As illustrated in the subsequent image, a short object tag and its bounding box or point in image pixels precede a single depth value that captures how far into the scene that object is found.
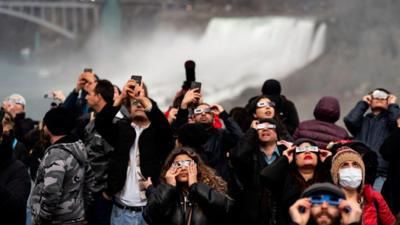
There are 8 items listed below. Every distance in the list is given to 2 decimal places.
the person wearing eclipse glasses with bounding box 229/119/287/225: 10.62
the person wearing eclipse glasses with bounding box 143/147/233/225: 9.79
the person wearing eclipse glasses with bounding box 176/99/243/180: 12.69
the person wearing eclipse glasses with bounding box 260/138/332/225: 10.00
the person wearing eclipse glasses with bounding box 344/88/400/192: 13.79
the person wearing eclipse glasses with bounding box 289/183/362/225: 7.85
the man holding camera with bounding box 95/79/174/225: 11.82
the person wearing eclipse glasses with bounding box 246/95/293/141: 12.51
